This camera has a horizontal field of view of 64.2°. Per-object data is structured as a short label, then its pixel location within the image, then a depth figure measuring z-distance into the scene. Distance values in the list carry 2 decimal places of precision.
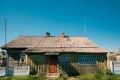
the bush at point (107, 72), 10.95
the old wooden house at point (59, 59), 11.52
